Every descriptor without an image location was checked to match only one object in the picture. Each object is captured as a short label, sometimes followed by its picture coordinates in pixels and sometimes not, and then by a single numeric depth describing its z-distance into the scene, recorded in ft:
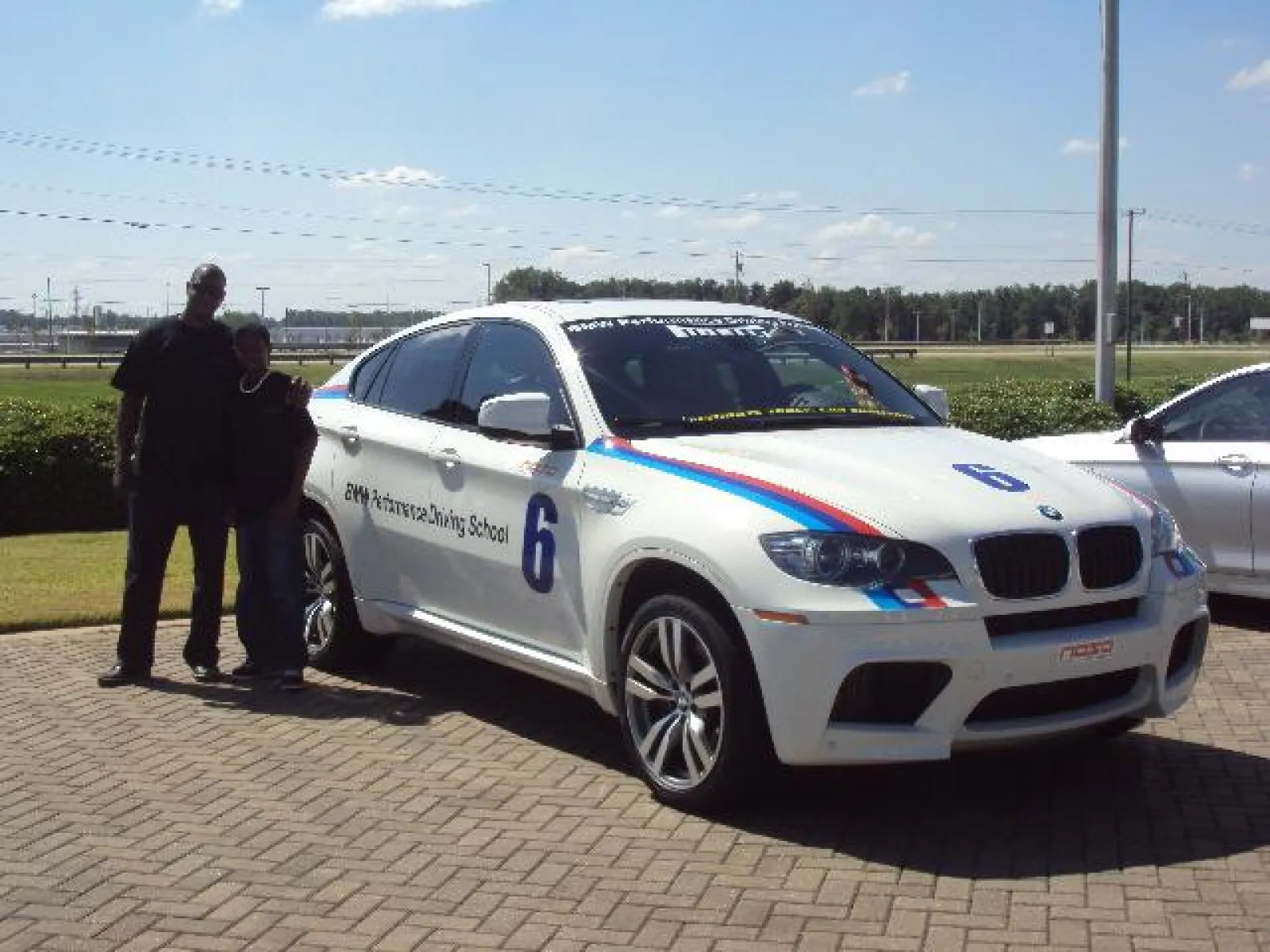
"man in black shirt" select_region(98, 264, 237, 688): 24.58
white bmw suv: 16.31
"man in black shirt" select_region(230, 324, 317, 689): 24.31
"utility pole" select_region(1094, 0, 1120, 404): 54.34
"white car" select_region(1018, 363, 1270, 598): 28.58
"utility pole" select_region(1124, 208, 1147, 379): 131.78
